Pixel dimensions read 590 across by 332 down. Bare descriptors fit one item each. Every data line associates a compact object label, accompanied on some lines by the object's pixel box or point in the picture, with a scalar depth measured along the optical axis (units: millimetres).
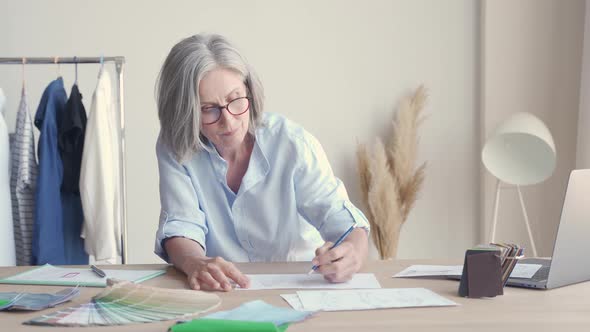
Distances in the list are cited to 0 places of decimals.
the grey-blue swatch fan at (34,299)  1637
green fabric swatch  1373
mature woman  2193
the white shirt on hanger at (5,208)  3361
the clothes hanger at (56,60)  3498
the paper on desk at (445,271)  1933
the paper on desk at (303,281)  1835
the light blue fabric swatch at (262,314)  1485
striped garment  3475
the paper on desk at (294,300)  1618
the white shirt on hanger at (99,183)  3482
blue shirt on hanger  3393
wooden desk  1476
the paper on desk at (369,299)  1625
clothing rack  3496
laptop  1752
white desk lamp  3902
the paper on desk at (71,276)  1918
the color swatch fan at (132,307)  1534
